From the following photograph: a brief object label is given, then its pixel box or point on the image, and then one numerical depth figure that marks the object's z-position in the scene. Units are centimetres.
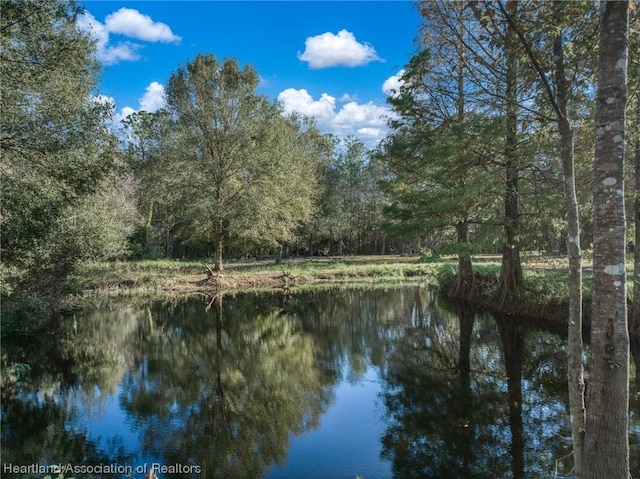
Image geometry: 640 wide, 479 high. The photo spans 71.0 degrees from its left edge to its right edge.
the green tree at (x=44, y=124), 1037
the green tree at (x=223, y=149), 2541
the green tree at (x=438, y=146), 1360
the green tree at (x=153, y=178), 2581
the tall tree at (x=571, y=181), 362
